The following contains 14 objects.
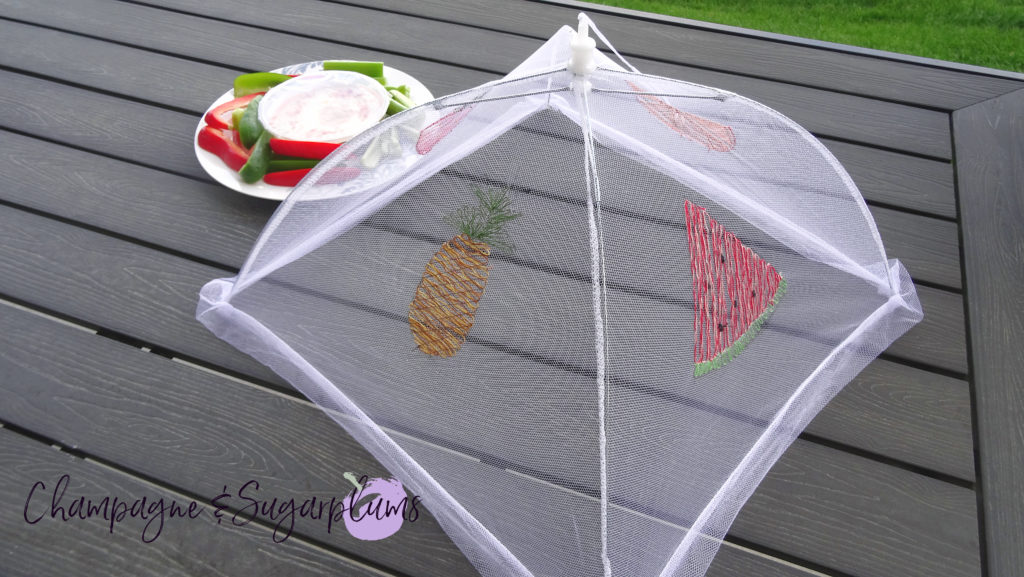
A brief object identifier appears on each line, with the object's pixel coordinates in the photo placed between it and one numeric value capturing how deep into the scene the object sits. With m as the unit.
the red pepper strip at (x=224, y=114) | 1.37
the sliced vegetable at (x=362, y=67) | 1.46
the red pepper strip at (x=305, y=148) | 1.24
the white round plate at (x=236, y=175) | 1.29
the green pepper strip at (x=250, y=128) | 1.28
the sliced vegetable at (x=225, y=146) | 1.30
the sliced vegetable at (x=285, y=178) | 1.25
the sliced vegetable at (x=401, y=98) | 1.37
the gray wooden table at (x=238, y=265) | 0.90
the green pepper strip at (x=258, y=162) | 1.26
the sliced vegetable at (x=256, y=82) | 1.45
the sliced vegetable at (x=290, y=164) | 1.25
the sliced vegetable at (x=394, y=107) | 1.34
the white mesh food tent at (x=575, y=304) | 0.79
